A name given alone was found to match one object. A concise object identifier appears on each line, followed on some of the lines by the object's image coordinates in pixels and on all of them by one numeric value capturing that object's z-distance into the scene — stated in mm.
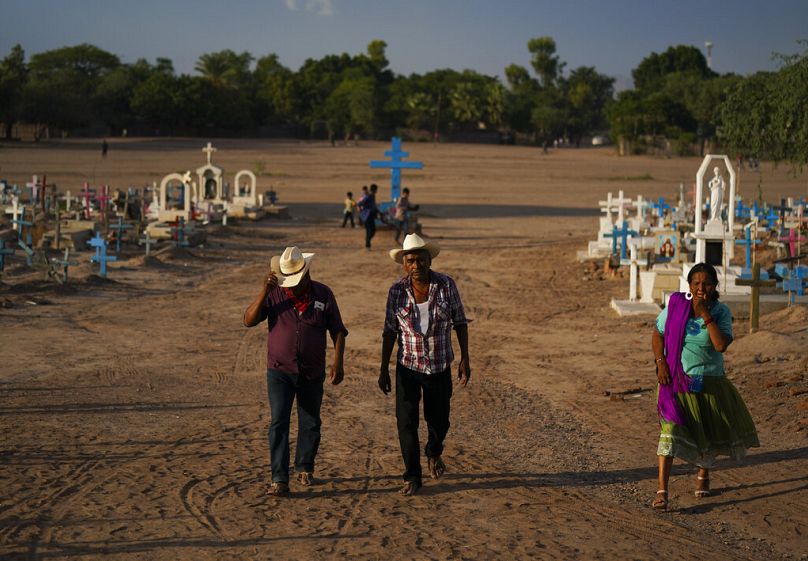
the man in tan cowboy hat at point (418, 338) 7238
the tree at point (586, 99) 109500
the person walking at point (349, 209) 30250
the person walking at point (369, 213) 24750
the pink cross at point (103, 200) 25541
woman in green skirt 6902
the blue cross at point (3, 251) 17428
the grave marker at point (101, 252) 18609
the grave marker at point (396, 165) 31555
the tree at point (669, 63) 140000
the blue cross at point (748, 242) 18297
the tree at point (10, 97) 75812
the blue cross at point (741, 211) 28109
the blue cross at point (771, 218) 25203
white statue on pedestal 16141
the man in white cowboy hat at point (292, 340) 7184
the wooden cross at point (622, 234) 19578
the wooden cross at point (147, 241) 21391
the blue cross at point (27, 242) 19000
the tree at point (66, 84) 80625
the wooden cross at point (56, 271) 17250
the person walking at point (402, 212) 26641
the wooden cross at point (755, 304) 12562
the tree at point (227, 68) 117000
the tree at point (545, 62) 139000
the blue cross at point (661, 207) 27266
